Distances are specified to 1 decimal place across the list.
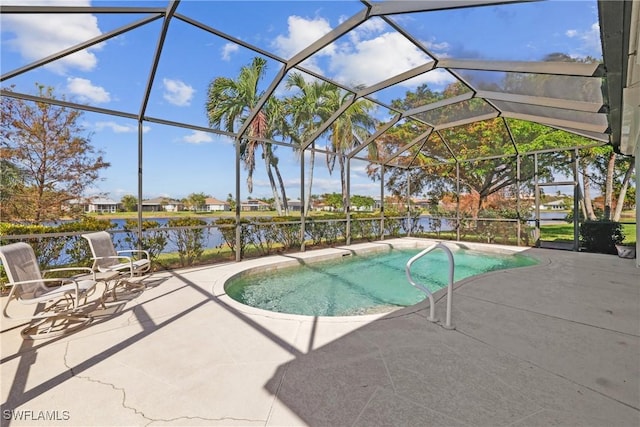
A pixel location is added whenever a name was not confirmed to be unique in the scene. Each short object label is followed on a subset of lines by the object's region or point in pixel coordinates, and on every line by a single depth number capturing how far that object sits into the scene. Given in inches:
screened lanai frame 143.9
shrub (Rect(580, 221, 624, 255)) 318.7
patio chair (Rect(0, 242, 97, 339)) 120.1
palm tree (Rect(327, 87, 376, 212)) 571.5
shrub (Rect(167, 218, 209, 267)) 258.8
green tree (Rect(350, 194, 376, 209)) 562.6
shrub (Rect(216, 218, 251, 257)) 289.0
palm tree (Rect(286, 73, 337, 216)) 547.8
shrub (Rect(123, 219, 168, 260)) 232.5
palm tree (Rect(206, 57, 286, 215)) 417.7
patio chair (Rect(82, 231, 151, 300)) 179.6
